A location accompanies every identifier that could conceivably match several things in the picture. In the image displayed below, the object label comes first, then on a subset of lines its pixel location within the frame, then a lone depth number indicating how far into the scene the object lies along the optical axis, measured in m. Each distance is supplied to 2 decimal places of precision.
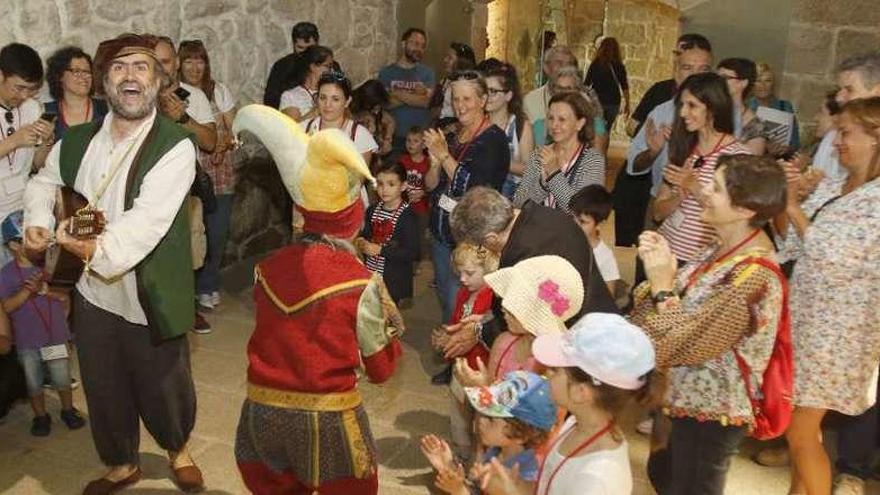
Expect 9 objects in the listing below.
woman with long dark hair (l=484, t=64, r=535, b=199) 5.14
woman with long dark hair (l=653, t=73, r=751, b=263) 3.99
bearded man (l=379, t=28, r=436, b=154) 7.38
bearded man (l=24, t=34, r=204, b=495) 3.10
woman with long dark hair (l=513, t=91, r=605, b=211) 4.35
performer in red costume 2.44
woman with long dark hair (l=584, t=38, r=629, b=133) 9.73
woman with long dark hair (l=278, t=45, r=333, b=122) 5.78
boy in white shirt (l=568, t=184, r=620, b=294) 4.09
